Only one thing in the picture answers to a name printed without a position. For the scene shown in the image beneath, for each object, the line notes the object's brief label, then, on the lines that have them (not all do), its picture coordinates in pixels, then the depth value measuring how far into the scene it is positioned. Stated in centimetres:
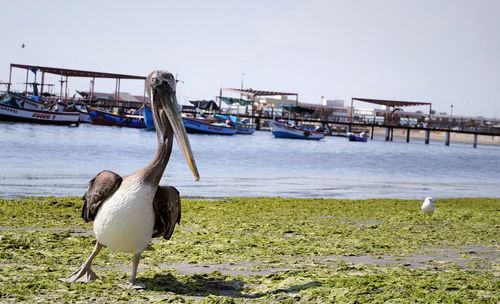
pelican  648
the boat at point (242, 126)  10005
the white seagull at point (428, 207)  1486
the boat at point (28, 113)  7619
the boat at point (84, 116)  9562
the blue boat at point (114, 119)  9500
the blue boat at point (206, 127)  8944
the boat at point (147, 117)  8471
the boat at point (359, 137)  11912
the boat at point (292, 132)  10219
